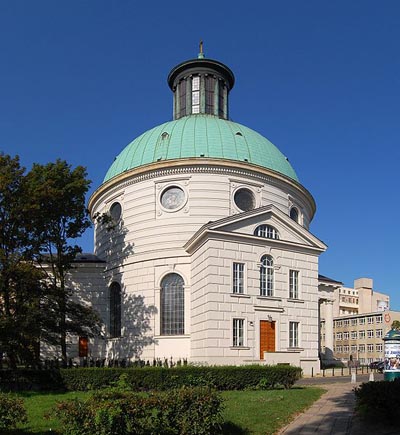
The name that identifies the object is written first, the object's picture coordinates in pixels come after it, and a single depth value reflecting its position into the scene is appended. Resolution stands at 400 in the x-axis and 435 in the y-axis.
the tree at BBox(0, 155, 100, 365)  26.09
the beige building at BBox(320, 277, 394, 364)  103.12
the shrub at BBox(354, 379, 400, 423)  13.62
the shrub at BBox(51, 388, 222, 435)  10.39
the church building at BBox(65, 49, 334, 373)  32.25
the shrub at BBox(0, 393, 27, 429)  11.44
